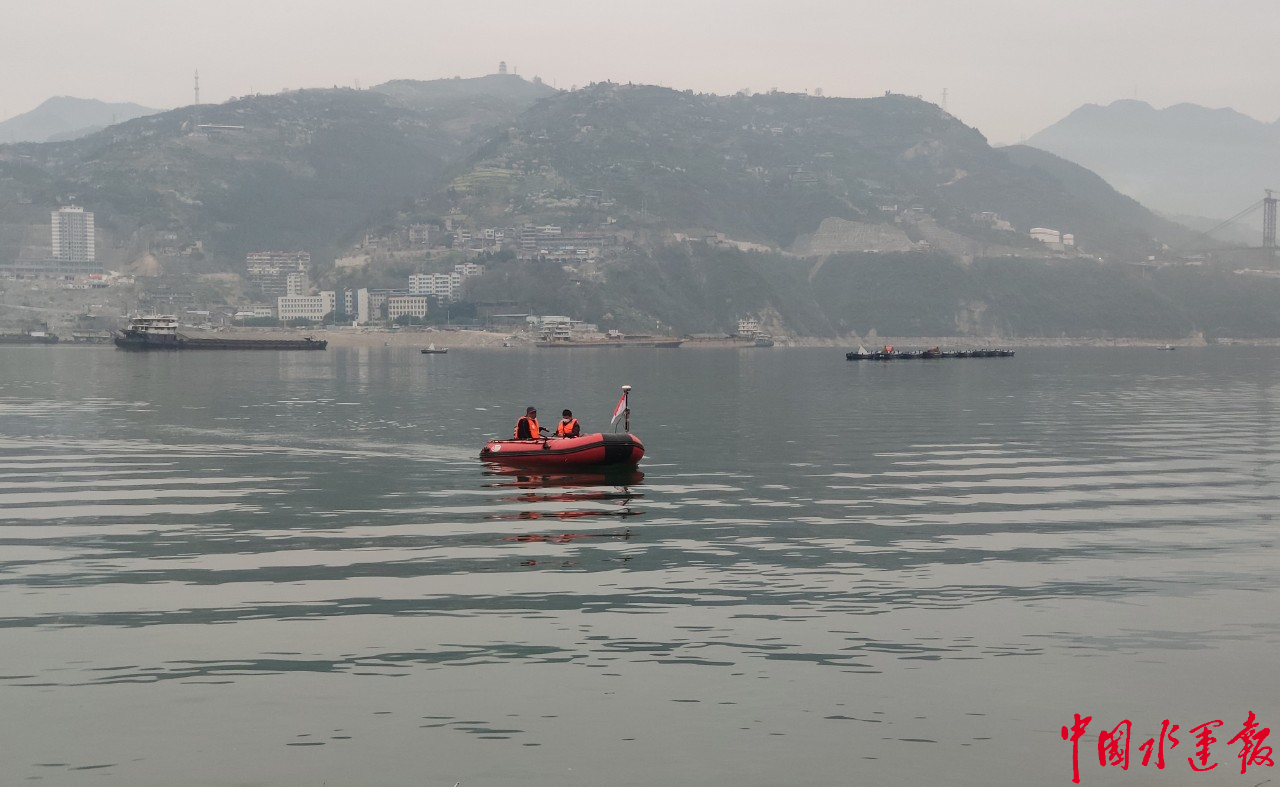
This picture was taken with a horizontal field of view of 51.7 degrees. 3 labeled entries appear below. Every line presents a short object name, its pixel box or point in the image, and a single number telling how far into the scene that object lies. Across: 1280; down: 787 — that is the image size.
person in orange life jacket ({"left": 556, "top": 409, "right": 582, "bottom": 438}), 56.34
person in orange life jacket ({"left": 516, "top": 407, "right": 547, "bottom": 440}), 57.25
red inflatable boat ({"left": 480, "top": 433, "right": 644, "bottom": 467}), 54.56
